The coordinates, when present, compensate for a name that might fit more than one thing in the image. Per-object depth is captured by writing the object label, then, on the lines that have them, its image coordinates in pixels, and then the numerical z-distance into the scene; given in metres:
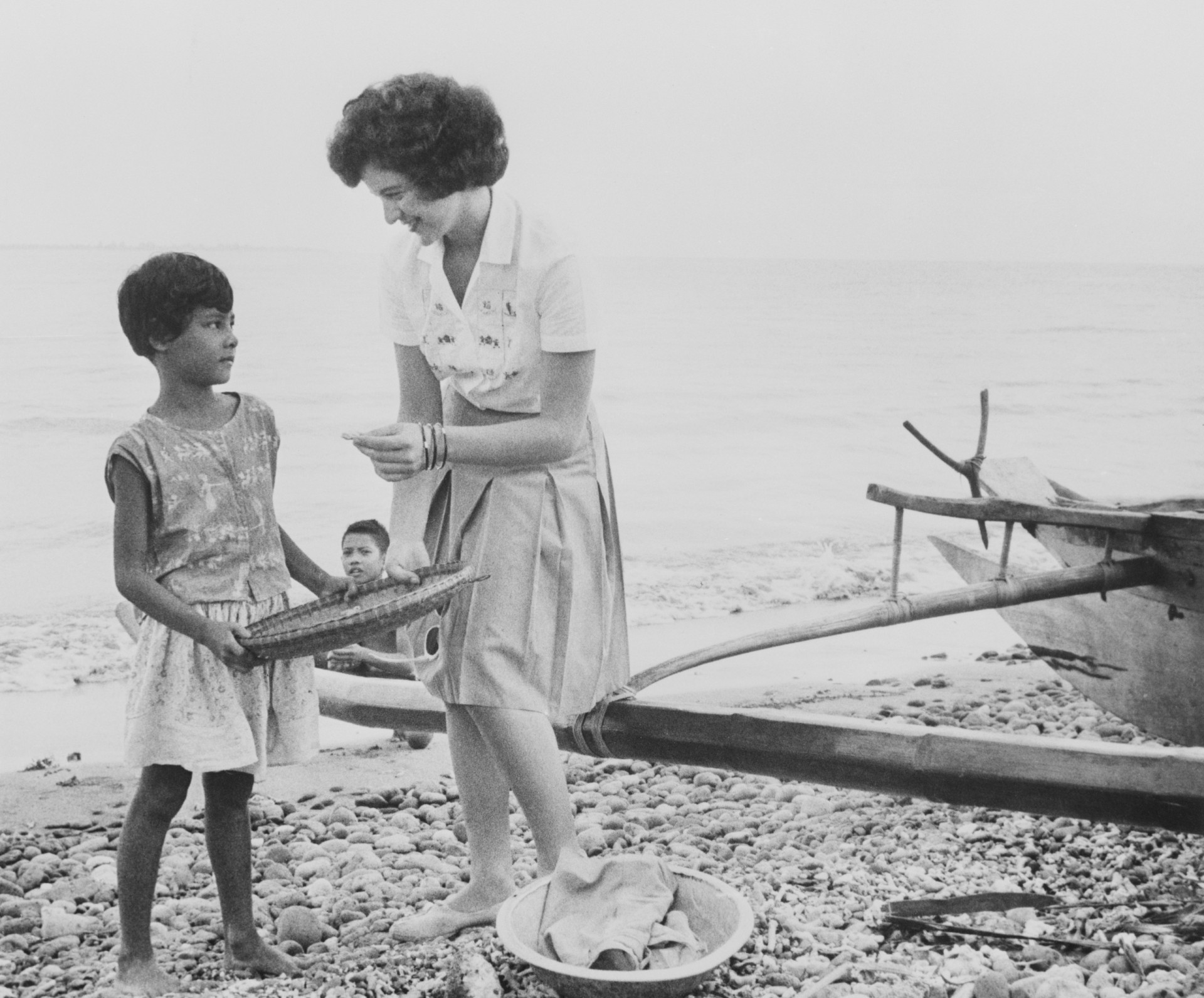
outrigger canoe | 2.54
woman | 2.44
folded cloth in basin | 2.38
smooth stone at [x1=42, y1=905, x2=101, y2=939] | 2.94
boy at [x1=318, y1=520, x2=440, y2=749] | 3.99
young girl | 2.47
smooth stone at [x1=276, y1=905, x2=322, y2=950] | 2.89
